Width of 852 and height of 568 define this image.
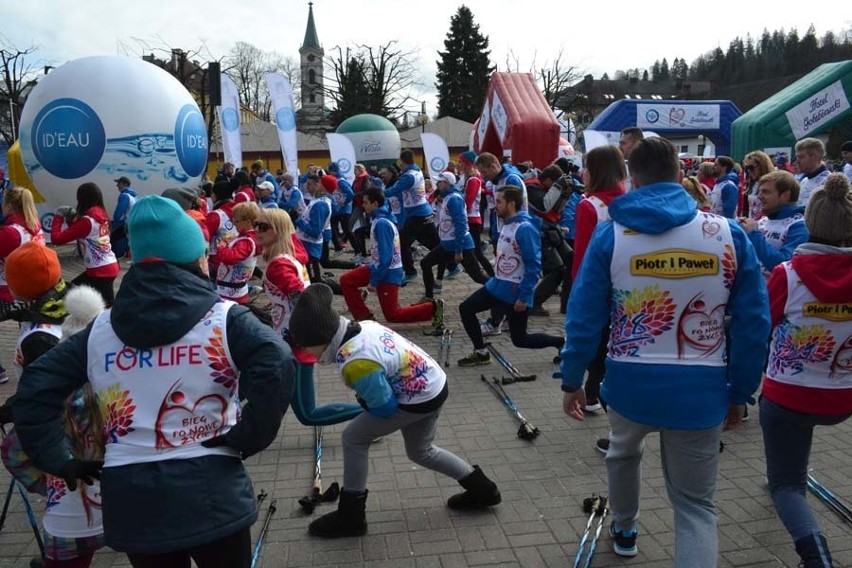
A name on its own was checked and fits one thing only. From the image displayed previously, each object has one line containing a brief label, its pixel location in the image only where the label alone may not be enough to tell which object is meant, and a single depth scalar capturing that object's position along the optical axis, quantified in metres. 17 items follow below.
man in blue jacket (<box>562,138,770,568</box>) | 2.71
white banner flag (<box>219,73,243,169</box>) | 20.31
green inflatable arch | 22.56
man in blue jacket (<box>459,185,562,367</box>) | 6.22
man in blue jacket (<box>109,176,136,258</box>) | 12.27
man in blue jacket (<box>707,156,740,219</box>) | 11.09
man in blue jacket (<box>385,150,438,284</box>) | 11.01
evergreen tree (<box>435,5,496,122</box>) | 55.97
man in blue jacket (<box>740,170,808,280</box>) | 4.82
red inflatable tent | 19.91
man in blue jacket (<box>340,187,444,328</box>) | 8.00
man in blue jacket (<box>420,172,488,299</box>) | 9.38
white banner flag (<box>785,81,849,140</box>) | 22.62
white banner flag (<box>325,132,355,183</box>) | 21.94
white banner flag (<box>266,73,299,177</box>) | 20.67
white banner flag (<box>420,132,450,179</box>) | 21.08
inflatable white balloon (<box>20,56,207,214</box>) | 13.80
